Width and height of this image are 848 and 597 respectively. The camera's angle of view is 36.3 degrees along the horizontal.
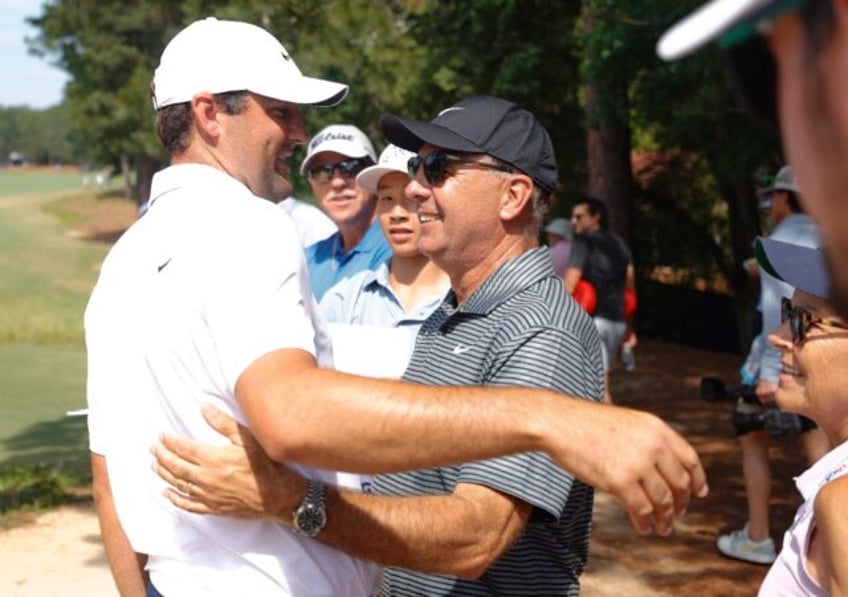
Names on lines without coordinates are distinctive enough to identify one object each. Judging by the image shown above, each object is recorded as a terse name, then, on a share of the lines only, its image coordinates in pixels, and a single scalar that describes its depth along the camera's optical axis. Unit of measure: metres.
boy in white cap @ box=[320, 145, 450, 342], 4.66
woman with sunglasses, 2.33
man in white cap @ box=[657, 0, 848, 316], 0.92
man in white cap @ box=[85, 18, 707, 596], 1.85
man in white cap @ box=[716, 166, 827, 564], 6.12
